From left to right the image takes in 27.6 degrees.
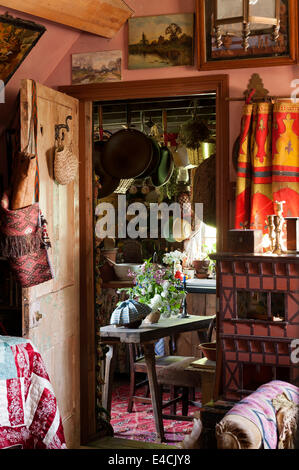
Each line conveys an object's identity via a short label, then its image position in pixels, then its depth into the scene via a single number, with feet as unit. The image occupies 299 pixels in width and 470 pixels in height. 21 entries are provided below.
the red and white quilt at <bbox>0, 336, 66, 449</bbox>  8.59
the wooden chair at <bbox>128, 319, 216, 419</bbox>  16.08
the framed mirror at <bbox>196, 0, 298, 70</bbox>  11.68
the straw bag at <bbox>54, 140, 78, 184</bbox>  12.57
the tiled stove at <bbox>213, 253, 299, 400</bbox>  9.80
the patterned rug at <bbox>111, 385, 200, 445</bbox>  16.12
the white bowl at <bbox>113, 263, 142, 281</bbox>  22.81
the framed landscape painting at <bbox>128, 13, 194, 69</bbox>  12.61
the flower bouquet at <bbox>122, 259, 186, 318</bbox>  16.81
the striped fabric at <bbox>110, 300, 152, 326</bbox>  15.58
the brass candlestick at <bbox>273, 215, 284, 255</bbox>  10.56
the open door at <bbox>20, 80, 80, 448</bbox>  11.90
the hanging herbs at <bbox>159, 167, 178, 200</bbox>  26.13
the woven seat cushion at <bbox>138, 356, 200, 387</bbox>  15.92
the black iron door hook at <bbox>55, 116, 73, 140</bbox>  12.90
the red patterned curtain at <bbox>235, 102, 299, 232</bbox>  11.59
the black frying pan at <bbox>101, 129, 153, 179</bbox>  15.99
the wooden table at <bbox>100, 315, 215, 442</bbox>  15.28
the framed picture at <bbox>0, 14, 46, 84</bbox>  11.57
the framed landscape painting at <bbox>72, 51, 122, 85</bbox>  13.30
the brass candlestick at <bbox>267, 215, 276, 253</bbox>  10.75
